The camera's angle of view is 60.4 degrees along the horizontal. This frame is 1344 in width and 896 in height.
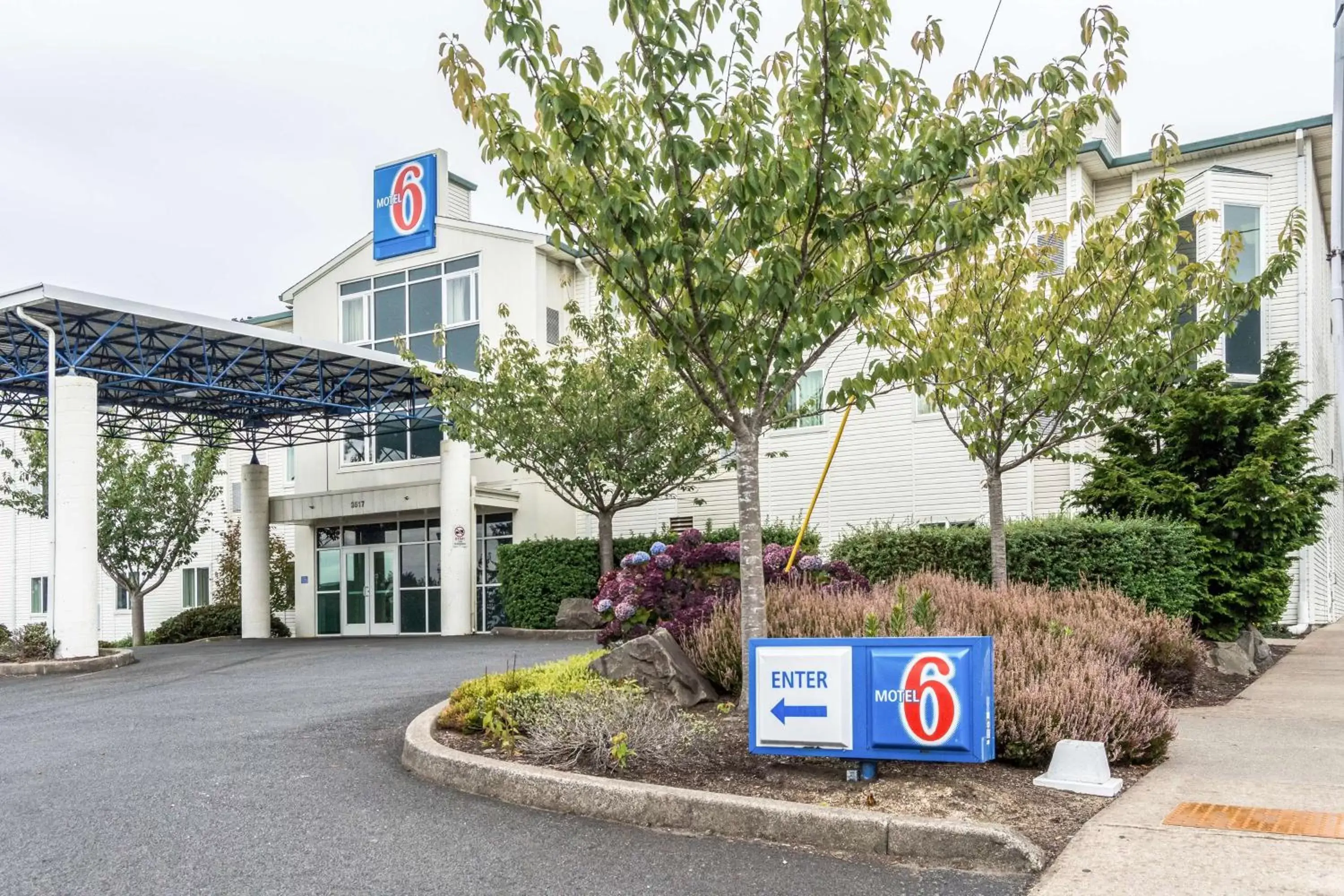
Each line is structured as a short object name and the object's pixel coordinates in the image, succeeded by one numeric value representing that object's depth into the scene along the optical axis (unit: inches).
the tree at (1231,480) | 521.7
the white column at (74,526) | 655.8
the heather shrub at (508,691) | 312.7
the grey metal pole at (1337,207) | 335.3
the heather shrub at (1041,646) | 263.9
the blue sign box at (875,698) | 232.7
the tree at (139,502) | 1078.4
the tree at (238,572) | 1173.1
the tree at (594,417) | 774.5
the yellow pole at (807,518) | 368.2
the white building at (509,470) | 758.5
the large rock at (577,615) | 816.9
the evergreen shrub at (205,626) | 1127.0
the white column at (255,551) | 1057.5
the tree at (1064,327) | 448.1
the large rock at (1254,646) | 527.5
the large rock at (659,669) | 333.7
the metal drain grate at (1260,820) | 208.8
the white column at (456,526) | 916.6
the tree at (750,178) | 271.3
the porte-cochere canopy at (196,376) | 722.8
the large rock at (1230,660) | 489.7
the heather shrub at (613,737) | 261.7
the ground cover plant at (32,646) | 657.6
